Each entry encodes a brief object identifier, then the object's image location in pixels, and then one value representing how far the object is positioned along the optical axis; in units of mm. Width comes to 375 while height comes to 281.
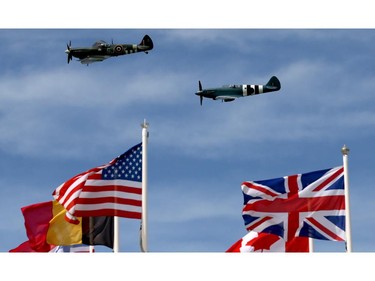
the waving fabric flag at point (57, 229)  35844
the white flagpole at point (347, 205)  33156
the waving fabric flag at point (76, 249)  44325
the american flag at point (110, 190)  33625
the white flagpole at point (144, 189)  31781
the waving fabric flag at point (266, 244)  39594
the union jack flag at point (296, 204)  35094
